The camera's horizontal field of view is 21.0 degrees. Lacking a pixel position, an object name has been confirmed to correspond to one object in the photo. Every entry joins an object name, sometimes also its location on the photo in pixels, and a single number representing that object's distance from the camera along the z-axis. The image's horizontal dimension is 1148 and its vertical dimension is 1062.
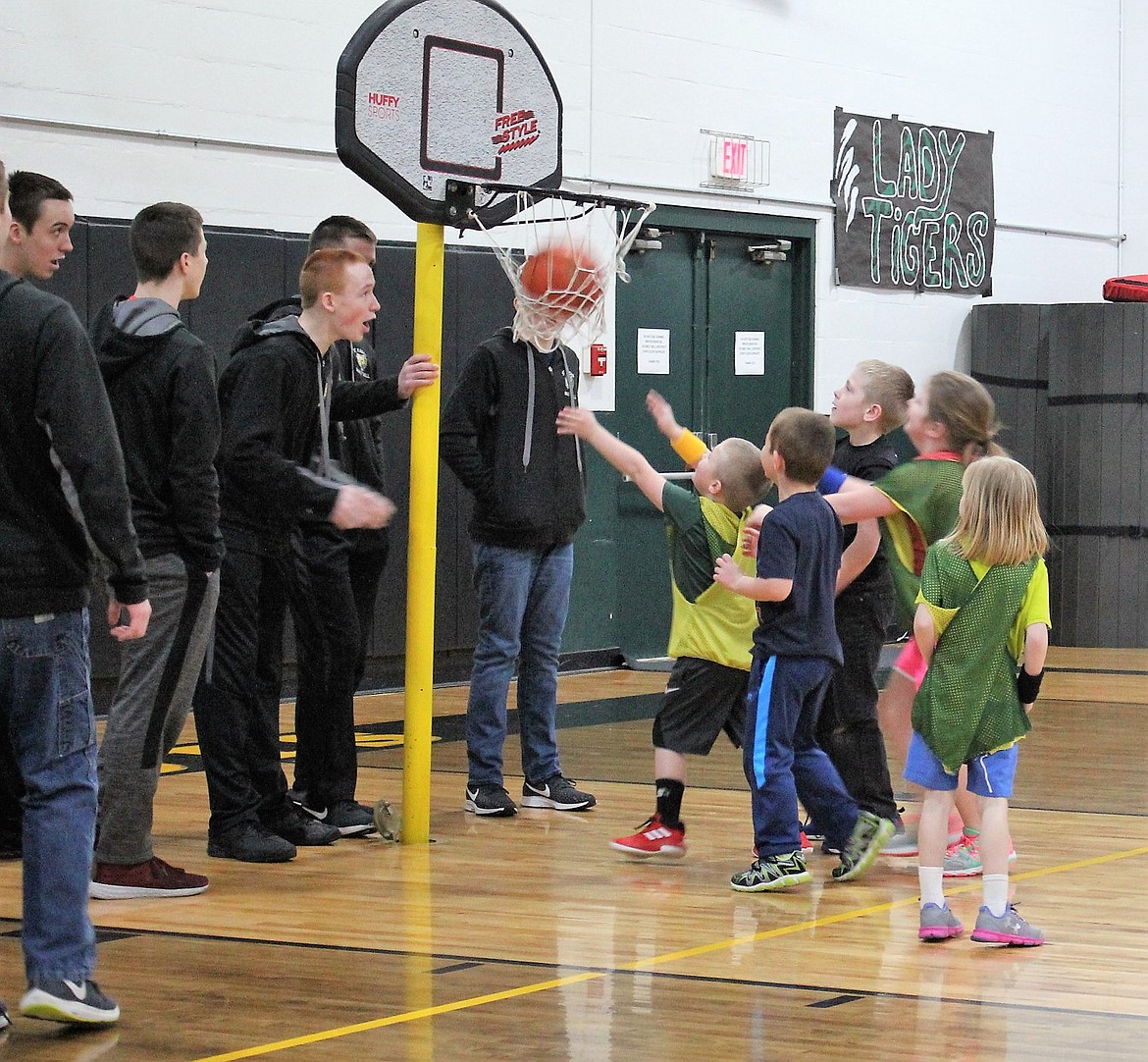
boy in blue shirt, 8.27
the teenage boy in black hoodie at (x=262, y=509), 8.79
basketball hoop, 9.88
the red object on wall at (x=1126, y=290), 20.85
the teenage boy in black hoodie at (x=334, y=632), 9.44
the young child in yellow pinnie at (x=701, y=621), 9.01
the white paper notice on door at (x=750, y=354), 19.04
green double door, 18.00
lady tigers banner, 19.88
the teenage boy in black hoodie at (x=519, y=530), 10.27
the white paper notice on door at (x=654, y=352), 18.05
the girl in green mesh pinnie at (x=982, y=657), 7.45
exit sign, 18.45
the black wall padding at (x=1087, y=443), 20.27
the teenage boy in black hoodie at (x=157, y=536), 7.96
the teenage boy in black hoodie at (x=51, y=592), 5.89
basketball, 10.07
